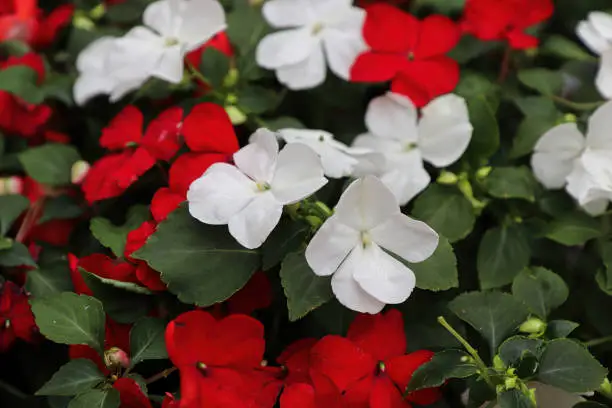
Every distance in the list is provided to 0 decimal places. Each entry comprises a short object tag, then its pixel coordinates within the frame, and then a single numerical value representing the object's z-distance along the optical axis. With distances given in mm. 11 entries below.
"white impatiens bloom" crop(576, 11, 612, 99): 613
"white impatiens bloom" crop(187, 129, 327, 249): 550
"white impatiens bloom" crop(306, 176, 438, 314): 544
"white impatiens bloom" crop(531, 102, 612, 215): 586
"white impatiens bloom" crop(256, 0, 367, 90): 625
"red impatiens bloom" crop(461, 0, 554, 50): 632
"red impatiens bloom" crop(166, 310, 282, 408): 540
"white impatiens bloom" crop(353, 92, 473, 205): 596
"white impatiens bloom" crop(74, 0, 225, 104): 608
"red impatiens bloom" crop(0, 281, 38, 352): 591
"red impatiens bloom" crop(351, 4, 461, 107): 617
